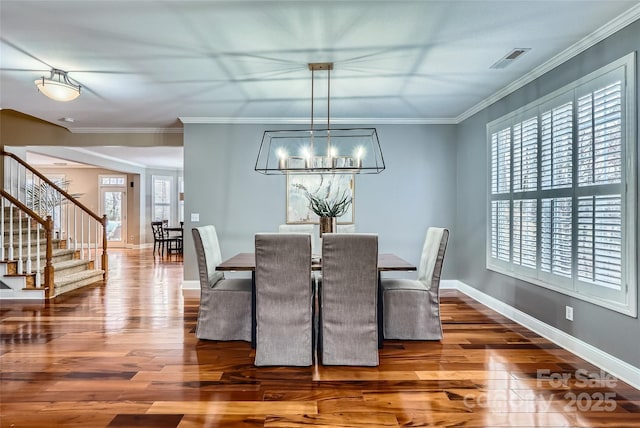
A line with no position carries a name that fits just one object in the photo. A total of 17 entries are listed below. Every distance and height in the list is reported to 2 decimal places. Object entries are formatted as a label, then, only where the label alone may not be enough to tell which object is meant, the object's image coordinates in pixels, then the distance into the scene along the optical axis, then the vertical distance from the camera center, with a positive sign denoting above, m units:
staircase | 4.79 -0.71
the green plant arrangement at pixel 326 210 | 3.44 +0.01
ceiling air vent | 3.09 +1.33
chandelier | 5.38 +0.97
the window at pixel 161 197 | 11.62 +0.42
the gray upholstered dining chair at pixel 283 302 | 2.65 -0.66
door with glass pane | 11.18 +0.18
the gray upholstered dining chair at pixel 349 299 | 2.63 -0.64
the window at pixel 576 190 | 2.50 +0.17
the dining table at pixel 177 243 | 9.53 -0.87
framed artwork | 5.32 +0.26
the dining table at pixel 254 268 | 2.94 -0.45
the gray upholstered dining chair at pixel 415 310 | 3.34 -0.89
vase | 3.45 -0.12
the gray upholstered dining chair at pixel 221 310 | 3.29 -0.88
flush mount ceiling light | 3.37 +1.12
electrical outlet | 3.03 -0.83
